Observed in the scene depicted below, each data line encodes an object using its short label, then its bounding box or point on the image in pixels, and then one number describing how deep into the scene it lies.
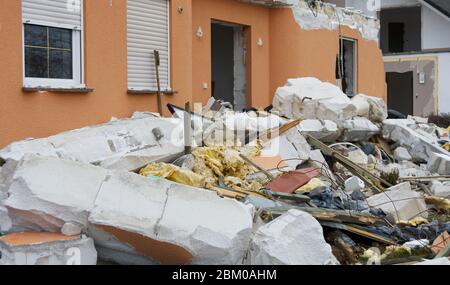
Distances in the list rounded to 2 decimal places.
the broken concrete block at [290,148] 9.27
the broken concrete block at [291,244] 5.21
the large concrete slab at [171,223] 5.18
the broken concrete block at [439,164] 11.01
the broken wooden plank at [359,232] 6.43
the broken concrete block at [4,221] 5.46
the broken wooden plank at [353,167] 9.33
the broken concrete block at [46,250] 4.88
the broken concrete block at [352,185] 8.67
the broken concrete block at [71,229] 5.17
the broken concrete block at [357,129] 11.48
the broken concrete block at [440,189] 9.37
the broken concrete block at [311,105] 11.46
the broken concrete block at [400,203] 7.69
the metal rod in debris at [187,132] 8.30
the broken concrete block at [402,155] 11.95
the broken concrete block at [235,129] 9.04
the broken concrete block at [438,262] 4.97
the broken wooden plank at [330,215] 6.34
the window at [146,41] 10.08
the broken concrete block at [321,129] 10.57
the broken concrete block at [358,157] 10.94
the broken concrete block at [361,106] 12.31
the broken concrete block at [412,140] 11.80
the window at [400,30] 28.22
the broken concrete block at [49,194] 5.23
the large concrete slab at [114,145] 7.31
